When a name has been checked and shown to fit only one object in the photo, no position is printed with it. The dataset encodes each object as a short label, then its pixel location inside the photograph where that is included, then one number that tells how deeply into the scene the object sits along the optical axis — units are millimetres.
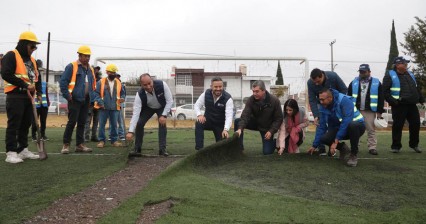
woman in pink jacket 6301
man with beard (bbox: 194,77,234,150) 6420
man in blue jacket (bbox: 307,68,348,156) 6238
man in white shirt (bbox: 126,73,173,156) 6441
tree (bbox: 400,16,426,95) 26984
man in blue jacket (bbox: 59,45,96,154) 6535
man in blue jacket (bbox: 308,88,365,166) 5336
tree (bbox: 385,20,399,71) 36625
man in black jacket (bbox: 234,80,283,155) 6156
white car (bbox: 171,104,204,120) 16497
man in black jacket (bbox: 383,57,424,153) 6992
